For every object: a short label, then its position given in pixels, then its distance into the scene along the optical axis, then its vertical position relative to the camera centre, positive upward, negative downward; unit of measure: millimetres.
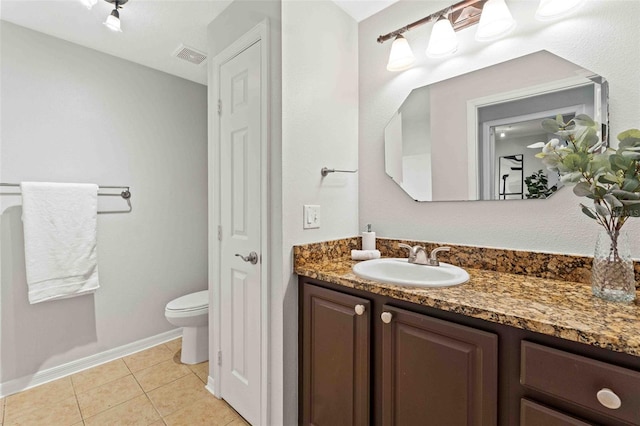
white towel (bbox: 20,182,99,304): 1859 -198
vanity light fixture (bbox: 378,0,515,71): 1265 +861
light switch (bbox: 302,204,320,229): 1475 -44
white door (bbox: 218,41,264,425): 1512 -129
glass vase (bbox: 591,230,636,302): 890 -196
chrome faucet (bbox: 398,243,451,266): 1348 -231
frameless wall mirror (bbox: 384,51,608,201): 1194 +391
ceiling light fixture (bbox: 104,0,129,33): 1581 +1038
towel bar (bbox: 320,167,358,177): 1573 +207
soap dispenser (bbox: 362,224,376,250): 1626 -181
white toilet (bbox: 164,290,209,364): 2088 -840
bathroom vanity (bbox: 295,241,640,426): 697 -439
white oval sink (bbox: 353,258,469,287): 1096 -283
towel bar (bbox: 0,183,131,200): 2225 +147
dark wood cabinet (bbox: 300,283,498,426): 873 -567
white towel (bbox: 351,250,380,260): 1534 -248
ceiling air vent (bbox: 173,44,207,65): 2143 +1193
